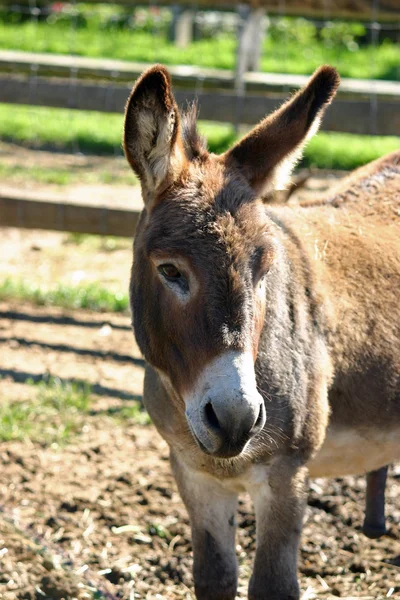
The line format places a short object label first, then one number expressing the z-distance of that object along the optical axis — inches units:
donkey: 177.2
